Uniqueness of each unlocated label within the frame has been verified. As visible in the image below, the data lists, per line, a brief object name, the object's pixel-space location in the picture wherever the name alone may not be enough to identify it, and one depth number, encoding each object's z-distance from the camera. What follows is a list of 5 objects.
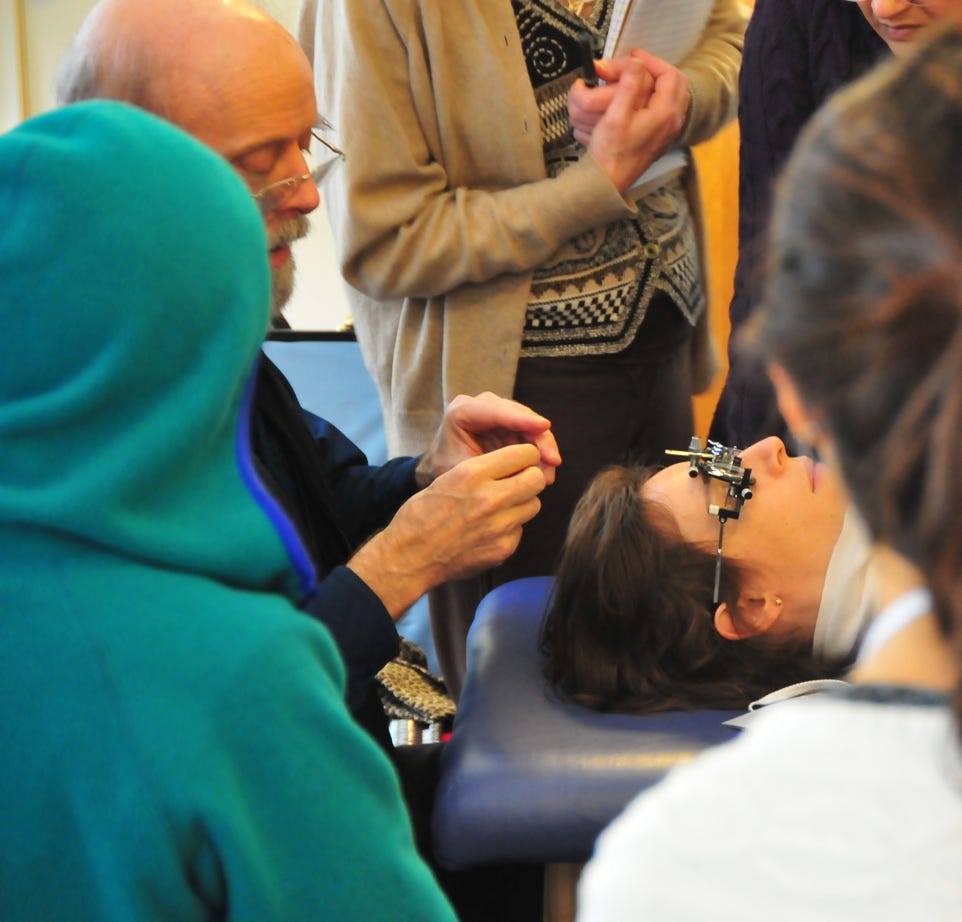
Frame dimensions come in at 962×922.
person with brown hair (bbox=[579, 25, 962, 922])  1.18
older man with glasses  2.31
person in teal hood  1.87
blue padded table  2.36
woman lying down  2.51
